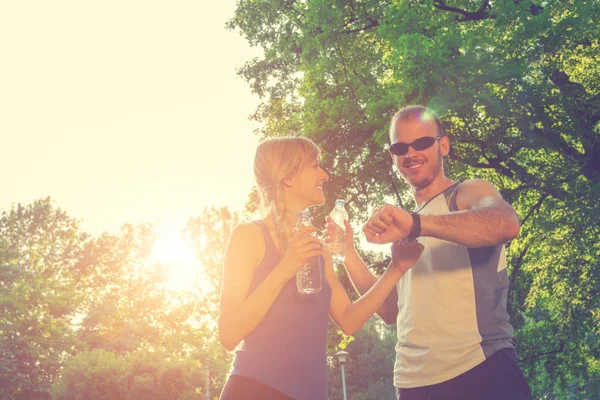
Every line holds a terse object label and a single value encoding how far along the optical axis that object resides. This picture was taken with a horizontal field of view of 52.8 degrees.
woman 2.91
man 2.81
